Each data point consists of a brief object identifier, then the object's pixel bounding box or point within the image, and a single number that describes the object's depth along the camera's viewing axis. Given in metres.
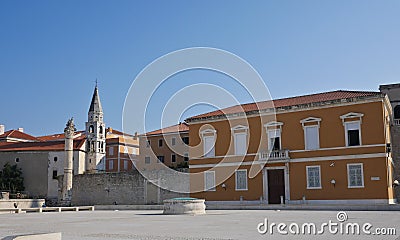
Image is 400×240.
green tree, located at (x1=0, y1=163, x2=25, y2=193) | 50.00
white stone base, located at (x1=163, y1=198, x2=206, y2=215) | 19.73
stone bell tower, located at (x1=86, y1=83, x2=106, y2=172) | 55.78
